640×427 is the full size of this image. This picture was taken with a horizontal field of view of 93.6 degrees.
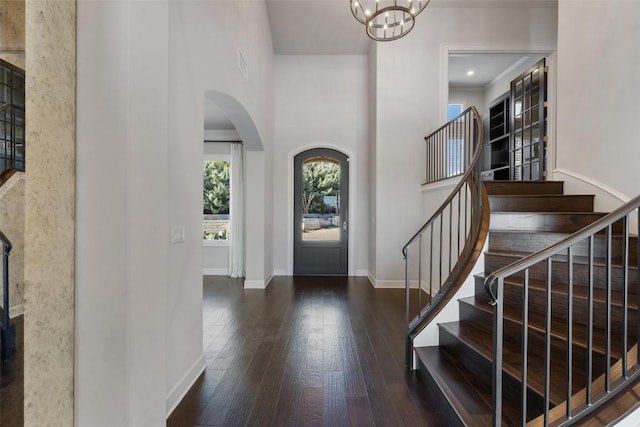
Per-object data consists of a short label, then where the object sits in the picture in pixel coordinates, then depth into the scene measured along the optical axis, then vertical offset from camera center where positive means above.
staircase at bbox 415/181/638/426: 1.62 -0.79
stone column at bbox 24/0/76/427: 1.19 -0.01
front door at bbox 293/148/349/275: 6.15 -0.01
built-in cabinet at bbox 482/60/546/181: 5.07 +1.62
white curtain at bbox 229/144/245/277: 6.01 -0.12
